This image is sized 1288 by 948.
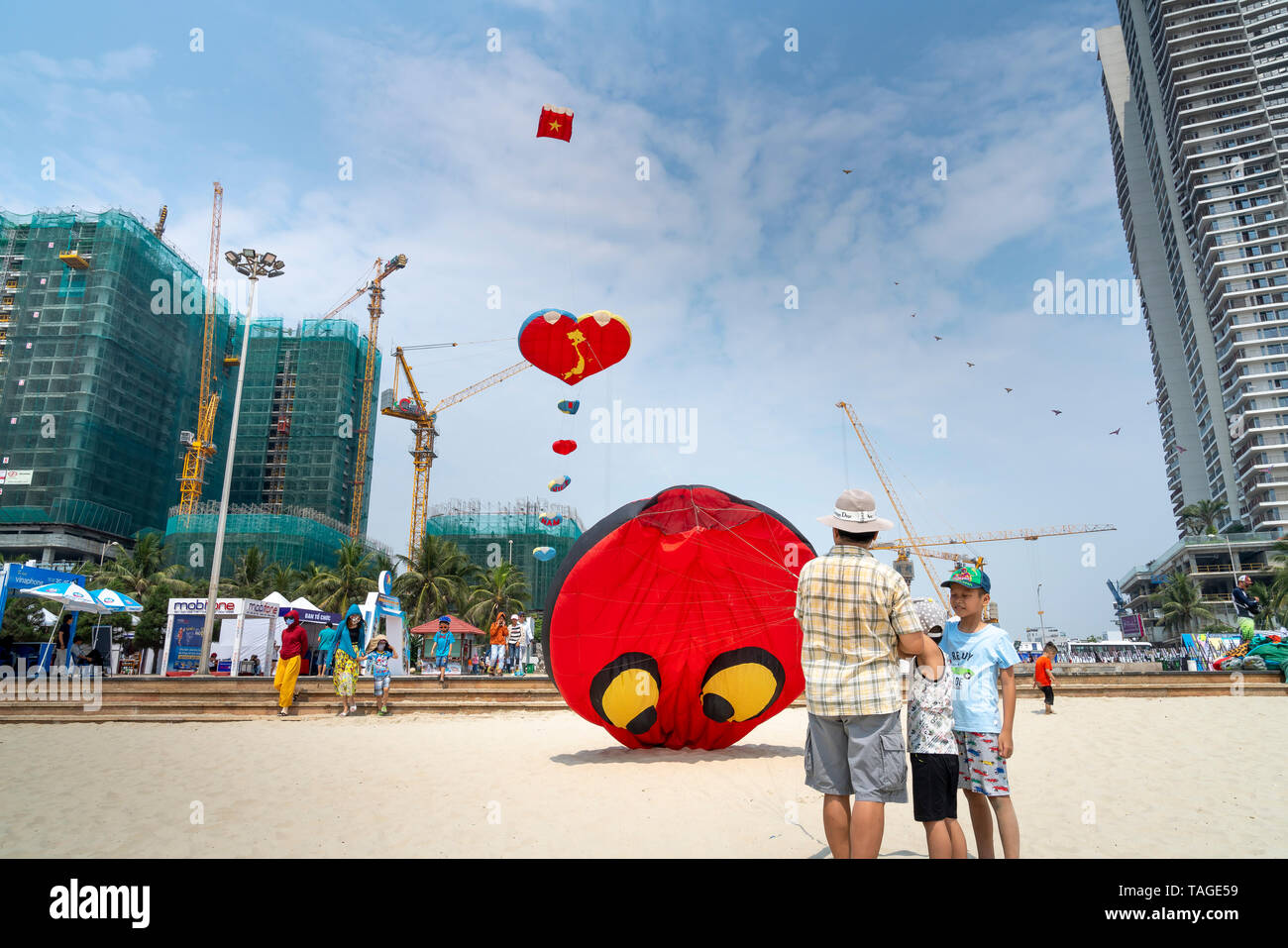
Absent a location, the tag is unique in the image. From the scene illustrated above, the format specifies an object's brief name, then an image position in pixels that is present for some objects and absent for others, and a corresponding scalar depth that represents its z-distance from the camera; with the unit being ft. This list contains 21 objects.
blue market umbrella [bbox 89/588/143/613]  54.90
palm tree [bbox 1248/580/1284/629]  175.52
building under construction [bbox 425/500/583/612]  274.98
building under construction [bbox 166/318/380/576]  286.25
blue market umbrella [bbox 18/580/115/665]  51.44
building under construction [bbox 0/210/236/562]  206.69
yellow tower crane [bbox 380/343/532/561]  269.03
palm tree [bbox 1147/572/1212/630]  238.89
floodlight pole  67.62
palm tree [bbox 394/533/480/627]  150.82
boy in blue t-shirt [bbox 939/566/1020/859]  12.62
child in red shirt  44.55
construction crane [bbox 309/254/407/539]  314.35
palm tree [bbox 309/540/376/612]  151.23
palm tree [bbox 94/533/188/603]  146.72
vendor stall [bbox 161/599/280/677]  73.00
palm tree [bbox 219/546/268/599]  161.79
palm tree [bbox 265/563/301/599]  168.96
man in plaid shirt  11.10
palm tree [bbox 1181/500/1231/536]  288.10
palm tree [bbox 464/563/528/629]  160.66
